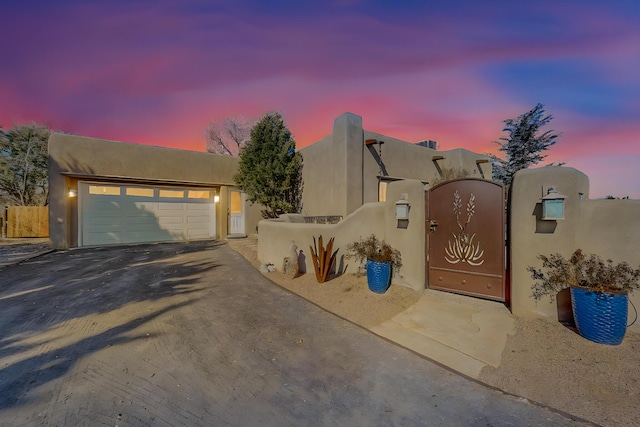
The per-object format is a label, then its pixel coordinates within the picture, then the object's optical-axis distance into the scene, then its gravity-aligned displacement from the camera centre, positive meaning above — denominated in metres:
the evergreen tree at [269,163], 10.88 +2.04
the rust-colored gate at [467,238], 4.18 -0.47
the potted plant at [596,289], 2.88 -0.93
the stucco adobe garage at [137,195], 9.86 +0.64
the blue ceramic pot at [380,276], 4.93 -1.26
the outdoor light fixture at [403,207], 4.83 +0.07
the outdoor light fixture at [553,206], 3.33 +0.07
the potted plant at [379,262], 4.93 -1.00
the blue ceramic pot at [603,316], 2.87 -1.19
